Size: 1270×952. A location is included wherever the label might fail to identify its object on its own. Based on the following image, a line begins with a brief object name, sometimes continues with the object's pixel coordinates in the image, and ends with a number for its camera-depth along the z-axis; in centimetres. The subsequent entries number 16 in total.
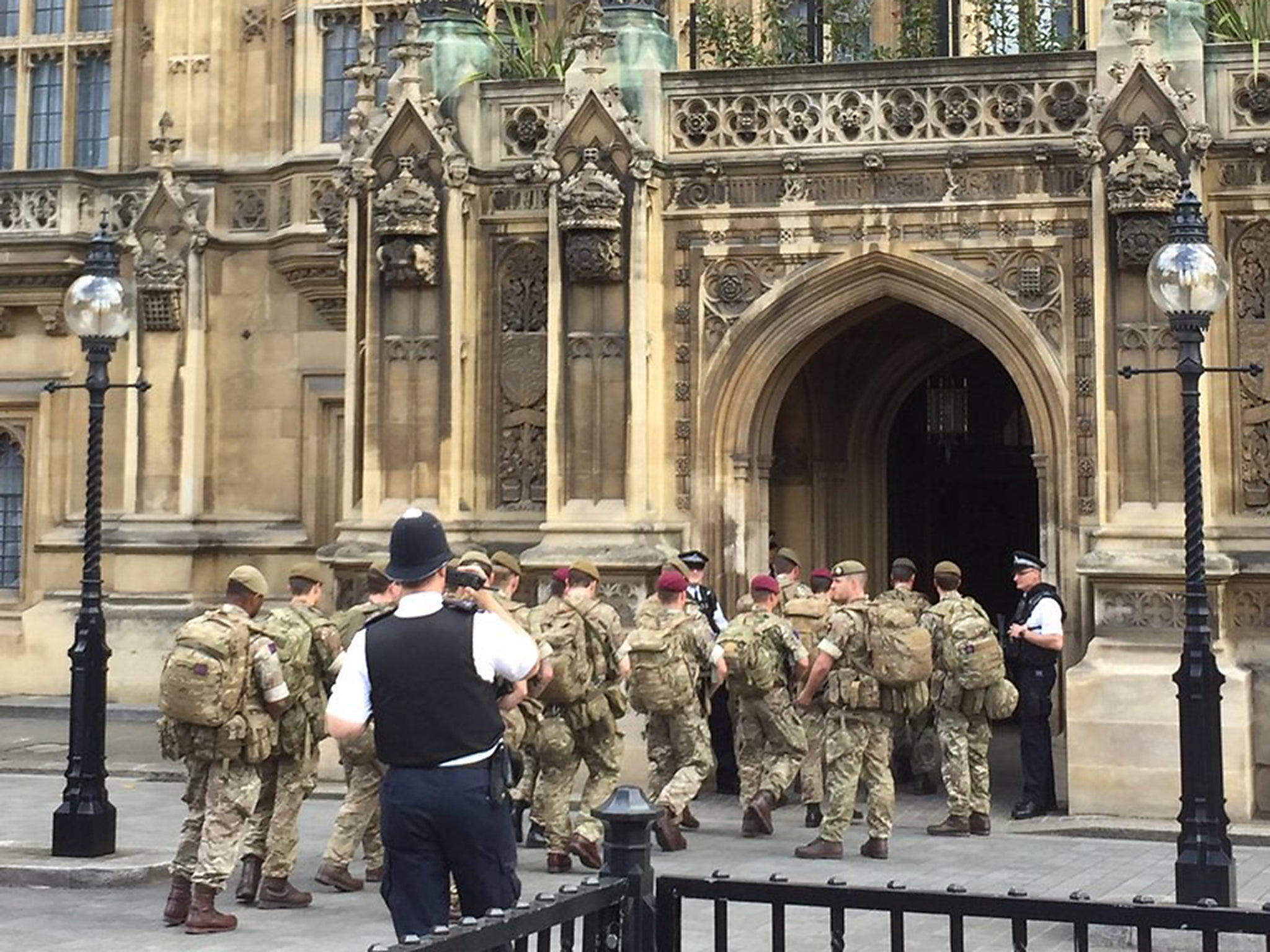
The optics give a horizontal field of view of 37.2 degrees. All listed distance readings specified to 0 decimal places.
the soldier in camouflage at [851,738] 1189
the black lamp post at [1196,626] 948
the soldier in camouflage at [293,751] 1027
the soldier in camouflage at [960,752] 1285
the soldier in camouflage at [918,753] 1471
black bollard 524
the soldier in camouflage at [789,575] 1453
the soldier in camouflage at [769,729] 1288
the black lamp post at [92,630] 1161
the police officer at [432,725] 635
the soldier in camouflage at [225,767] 979
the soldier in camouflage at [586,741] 1136
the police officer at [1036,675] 1338
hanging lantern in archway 1831
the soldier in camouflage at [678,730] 1232
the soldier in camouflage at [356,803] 1065
